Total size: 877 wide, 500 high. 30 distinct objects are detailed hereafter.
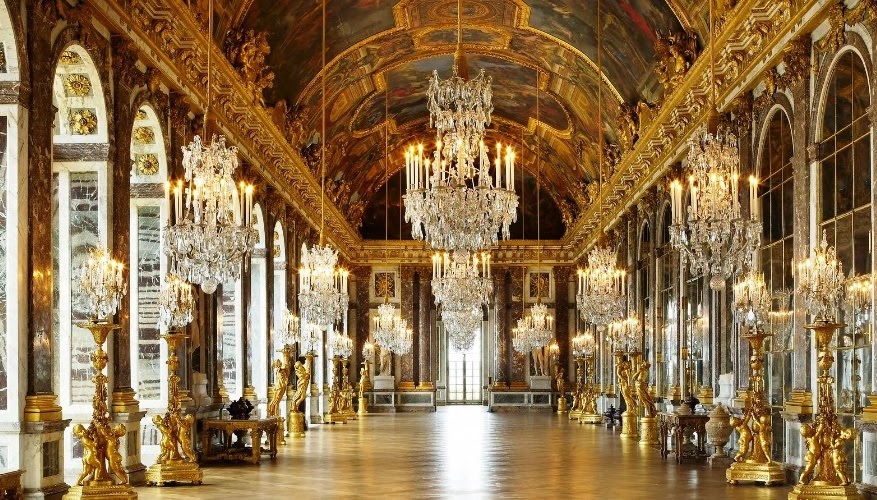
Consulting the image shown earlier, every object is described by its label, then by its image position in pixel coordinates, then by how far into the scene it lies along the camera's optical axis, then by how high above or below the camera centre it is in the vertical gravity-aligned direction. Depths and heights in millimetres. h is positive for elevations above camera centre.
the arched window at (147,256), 17434 +957
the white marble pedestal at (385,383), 44031 -2484
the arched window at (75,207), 14578 +1438
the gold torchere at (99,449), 12234 -1372
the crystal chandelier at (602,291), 23234 +458
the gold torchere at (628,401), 26188 -1975
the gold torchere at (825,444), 12148 -1387
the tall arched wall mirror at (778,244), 16781 +1014
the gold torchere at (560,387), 41125 -2651
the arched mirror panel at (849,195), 13297 +1378
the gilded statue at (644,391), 24312 -1622
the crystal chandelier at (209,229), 13273 +1026
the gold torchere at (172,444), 15000 -1614
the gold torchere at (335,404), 34125 -2601
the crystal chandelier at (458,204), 14023 +1349
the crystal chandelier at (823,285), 12086 +278
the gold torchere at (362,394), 42062 -2776
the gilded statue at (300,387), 26812 -1605
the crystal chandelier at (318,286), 22375 +607
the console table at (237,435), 18781 -1952
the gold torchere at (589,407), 33312 -2670
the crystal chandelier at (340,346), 35969 -877
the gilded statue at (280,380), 23686 -1280
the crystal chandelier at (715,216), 12805 +1063
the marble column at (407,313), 44500 +129
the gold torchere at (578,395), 35812 -2566
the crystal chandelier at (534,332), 34375 -504
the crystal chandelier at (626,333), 26688 -442
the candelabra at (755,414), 14828 -1309
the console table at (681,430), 19031 -1954
